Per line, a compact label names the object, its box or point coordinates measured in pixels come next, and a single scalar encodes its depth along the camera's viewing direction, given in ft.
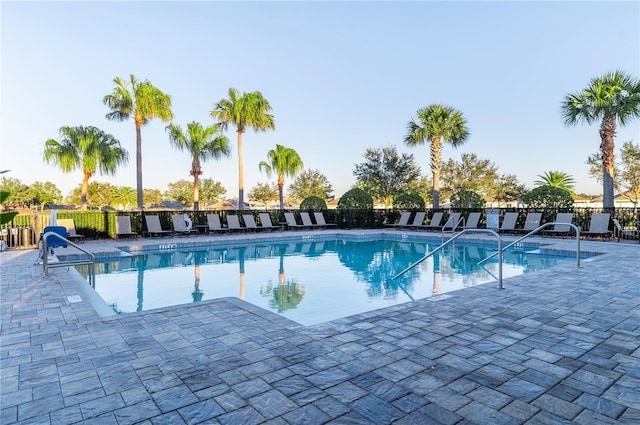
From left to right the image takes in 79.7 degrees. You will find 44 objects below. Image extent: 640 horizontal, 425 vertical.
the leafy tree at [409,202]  58.75
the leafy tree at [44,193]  157.06
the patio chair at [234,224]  51.13
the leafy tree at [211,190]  176.35
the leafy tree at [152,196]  198.71
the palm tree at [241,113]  64.59
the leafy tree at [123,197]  196.44
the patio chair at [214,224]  49.47
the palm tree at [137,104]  56.18
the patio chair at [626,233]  36.91
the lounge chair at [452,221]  47.92
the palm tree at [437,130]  63.26
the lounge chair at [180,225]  46.37
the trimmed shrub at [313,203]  62.67
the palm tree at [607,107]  46.75
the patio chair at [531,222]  43.25
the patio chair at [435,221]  52.23
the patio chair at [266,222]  54.19
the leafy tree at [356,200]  61.00
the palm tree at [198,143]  68.54
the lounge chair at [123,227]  43.19
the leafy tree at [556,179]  128.26
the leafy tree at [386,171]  100.63
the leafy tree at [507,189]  127.34
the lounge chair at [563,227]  40.60
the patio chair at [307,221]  57.36
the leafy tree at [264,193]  162.81
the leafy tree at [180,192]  192.85
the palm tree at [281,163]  80.38
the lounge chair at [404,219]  55.83
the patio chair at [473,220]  48.07
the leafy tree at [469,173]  119.14
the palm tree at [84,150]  65.36
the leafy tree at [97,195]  179.42
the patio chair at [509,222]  45.14
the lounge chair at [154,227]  44.93
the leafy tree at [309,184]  146.20
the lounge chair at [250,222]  52.54
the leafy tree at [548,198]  44.37
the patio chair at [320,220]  58.44
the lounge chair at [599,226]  38.24
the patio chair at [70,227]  37.92
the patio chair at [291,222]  55.47
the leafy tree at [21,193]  139.35
